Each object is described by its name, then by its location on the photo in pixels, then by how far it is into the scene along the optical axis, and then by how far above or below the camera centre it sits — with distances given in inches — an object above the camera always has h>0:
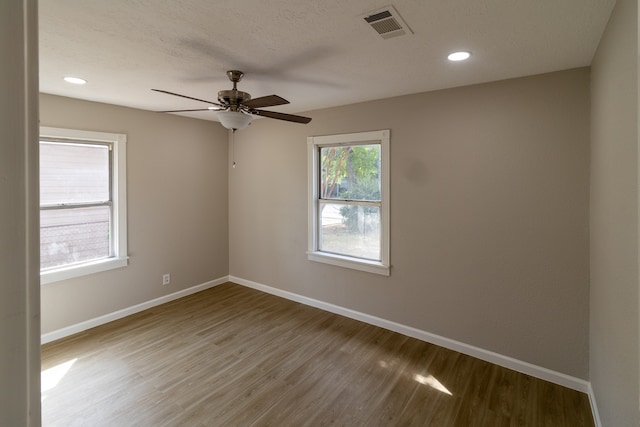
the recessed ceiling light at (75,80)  111.2 +44.8
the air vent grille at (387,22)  69.5 +42.0
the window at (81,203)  132.7 +3.2
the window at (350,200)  143.8 +4.6
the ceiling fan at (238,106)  94.3 +30.7
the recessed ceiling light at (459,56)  90.8 +43.4
